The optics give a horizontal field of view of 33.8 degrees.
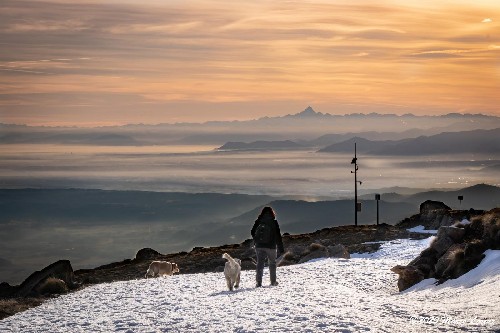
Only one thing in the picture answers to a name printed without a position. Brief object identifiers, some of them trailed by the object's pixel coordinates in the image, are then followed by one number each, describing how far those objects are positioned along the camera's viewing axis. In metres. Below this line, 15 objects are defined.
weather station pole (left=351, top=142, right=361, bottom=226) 74.09
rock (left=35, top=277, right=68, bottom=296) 29.84
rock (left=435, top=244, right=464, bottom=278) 24.23
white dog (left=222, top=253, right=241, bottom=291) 24.41
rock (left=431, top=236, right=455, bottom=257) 26.75
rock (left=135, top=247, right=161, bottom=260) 53.06
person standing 25.31
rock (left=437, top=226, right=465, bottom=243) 27.17
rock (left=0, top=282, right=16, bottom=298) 32.06
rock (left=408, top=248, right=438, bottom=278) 25.59
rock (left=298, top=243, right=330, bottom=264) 37.59
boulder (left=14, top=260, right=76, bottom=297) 30.67
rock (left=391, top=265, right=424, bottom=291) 24.78
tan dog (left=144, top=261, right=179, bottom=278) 33.88
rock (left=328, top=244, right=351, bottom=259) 37.06
